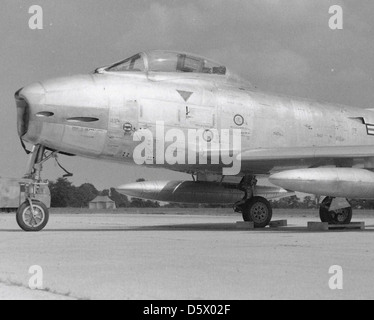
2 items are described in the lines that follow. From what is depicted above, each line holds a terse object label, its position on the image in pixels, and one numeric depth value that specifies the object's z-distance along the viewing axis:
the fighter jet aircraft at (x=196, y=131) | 12.22
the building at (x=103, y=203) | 82.50
